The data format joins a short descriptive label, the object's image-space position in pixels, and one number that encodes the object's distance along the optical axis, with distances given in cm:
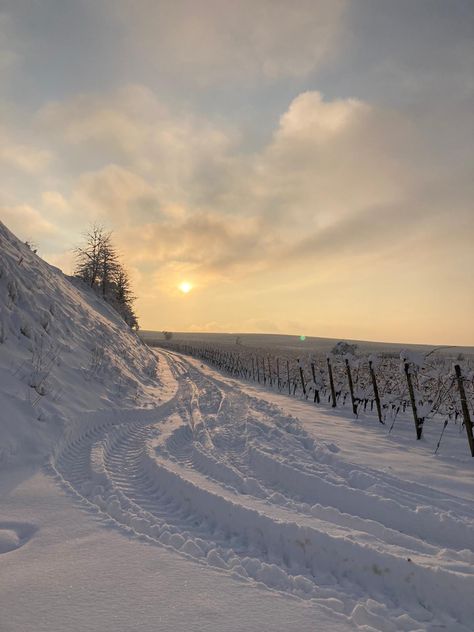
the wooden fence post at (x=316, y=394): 1505
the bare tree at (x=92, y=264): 3878
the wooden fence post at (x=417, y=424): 906
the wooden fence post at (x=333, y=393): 1407
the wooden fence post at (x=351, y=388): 1234
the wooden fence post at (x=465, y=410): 743
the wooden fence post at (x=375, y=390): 1109
